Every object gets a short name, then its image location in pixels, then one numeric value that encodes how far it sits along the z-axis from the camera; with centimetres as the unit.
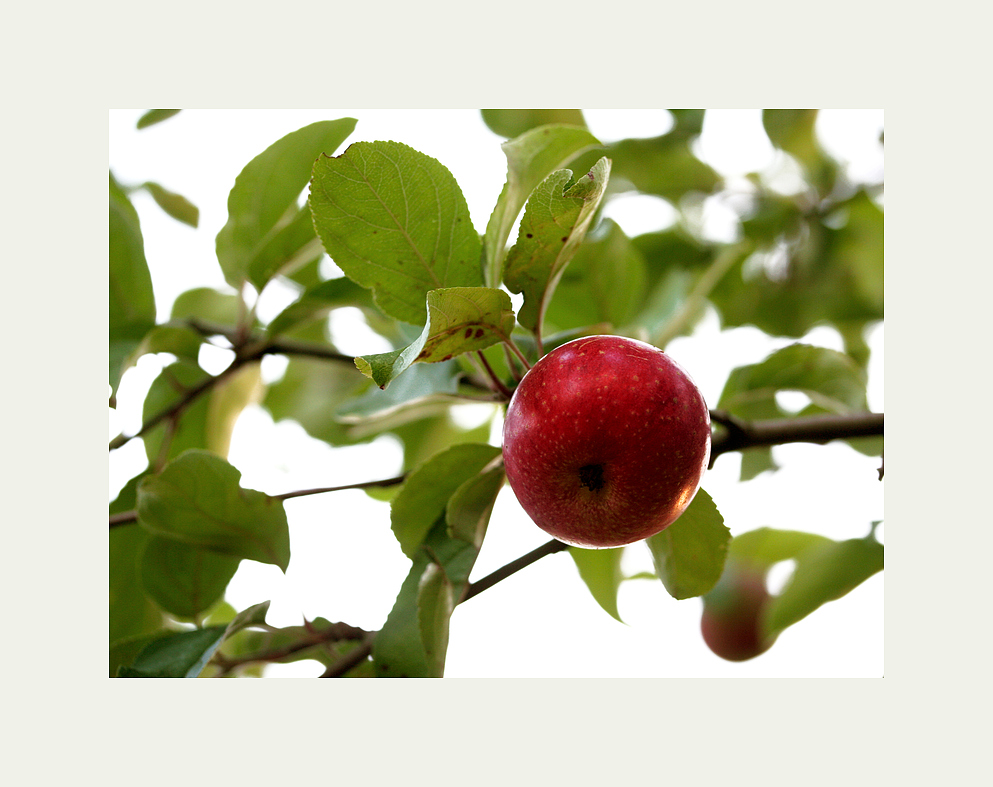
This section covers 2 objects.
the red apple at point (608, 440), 74
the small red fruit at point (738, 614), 138
